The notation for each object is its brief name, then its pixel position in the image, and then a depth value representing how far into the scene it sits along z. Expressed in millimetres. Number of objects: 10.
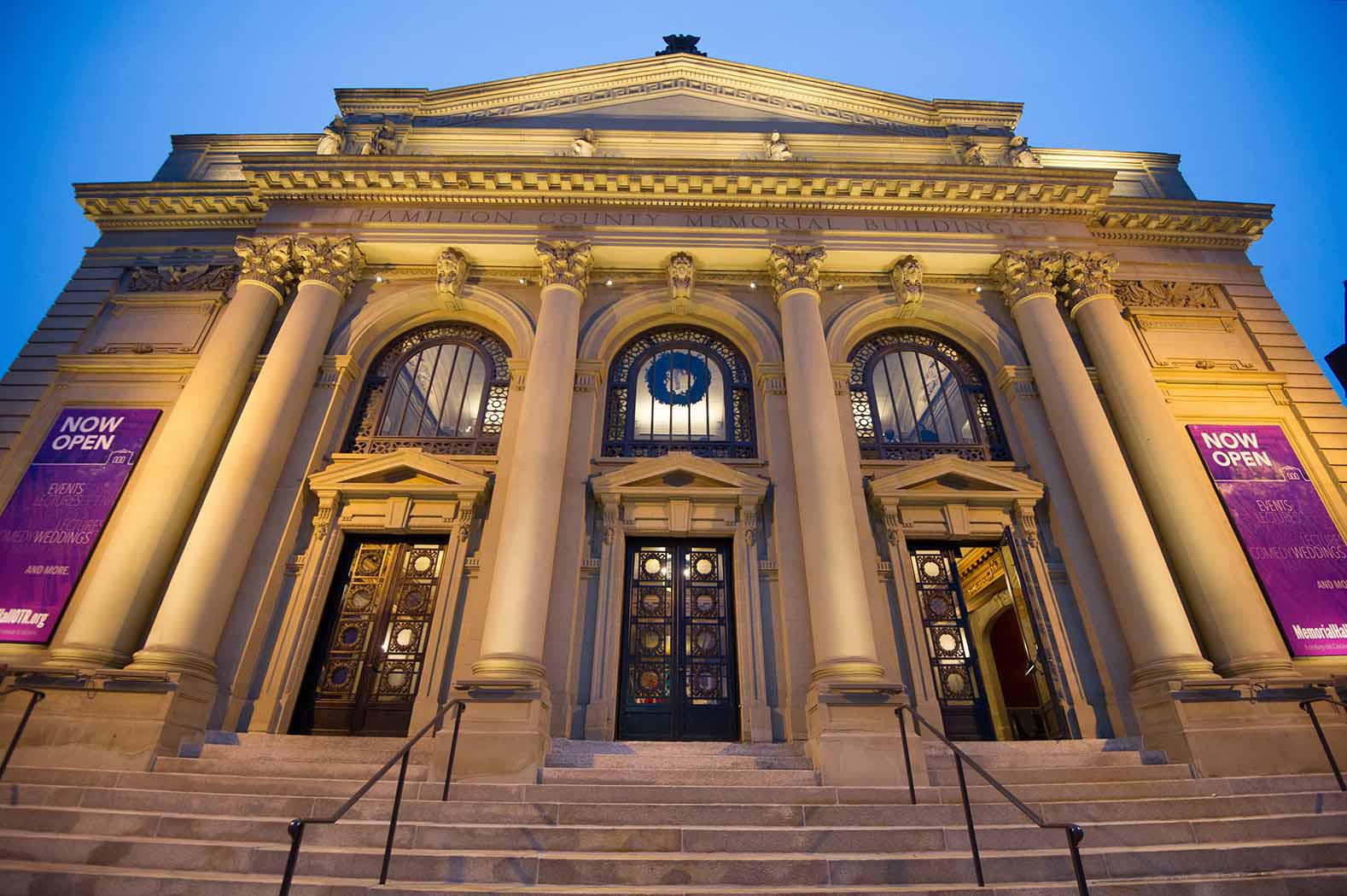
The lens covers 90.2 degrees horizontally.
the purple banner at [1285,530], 9570
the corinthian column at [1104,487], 8812
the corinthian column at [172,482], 8734
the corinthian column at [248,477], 8719
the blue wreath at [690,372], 12758
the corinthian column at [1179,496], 8867
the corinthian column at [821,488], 8703
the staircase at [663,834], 4910
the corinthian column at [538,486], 8570
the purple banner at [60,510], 9500
